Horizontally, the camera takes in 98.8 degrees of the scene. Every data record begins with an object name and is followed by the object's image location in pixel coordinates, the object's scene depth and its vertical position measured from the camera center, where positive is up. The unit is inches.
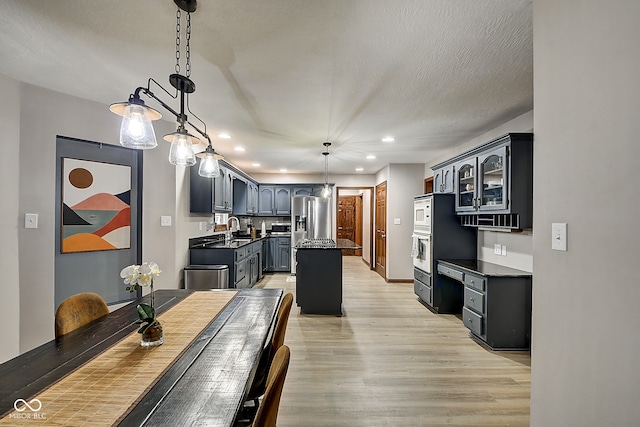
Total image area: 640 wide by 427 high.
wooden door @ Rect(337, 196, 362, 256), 401.1 -2.4
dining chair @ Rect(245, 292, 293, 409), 55.4 -26.5
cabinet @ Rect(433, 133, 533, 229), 111.1 +15.8
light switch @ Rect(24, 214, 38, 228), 96.5 -2.0
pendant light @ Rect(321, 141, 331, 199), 171.6 +44.7
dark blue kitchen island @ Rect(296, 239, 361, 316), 153.8 -34.9
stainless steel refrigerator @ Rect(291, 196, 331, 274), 259.6 -0.8
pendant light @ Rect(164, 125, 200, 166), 67.0 +17.2
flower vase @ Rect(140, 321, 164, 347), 51.4 -23.0
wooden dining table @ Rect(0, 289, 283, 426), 33.8 -24.6
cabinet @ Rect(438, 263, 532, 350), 113.4 -38.9
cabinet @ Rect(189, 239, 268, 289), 155.6 -26.3
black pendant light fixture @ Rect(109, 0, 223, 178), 53.7 +19.6
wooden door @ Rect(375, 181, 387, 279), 240.8 -13.2
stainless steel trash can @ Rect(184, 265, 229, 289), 145.5 -32.8
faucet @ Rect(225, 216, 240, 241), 222.1 -11.2
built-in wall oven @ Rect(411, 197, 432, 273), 164.2 -11.4
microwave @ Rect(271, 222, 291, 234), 279.1 -12.3
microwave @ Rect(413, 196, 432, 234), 165.2 +1.7
